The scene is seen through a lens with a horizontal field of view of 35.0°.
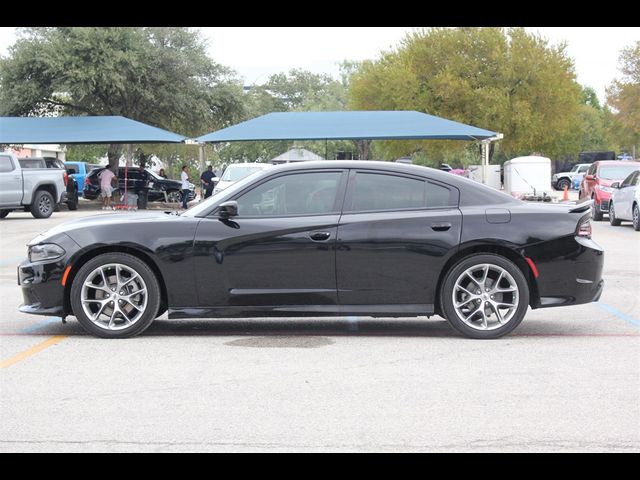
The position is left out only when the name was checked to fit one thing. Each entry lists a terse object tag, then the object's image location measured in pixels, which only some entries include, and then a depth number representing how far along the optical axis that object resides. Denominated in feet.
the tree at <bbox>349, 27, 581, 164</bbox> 190.08
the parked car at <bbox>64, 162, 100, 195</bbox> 159.84
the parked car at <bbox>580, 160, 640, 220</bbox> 92.79
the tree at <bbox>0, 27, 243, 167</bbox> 150.51
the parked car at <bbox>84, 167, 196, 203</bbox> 141.28
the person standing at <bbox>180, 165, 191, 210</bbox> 129.70
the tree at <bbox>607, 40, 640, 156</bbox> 211.41
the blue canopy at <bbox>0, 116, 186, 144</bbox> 119.03
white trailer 153.17
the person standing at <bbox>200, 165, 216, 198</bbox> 114.42
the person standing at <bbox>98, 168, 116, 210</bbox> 131.23
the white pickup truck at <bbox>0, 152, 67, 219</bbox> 95.96
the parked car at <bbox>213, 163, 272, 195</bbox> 93.25
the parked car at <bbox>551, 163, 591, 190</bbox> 221.05
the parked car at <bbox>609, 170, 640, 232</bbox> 78.79
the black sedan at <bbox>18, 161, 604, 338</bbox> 27.55
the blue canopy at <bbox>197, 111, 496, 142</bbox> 106.73
